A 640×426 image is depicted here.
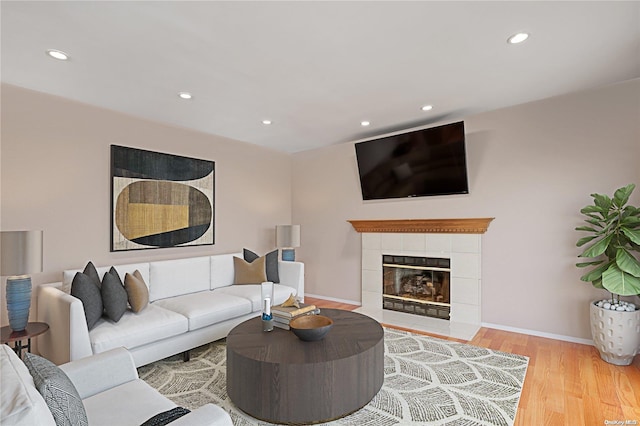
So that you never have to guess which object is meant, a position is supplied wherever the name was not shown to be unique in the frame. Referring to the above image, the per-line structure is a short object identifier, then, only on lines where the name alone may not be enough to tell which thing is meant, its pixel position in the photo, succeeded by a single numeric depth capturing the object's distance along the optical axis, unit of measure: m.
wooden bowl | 2.31
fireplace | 4.02
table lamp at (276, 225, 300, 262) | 5.00
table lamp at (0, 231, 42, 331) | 2.44
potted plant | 2.73
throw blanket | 1.32
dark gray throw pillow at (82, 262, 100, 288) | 2.88
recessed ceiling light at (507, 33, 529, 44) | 2.28
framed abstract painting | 3.64
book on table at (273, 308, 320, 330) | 2.63
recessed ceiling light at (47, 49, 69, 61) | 2.41
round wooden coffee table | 2.01
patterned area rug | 2.14
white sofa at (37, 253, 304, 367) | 2.46
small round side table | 2.42
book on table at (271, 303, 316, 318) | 2.64
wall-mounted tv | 3.97
